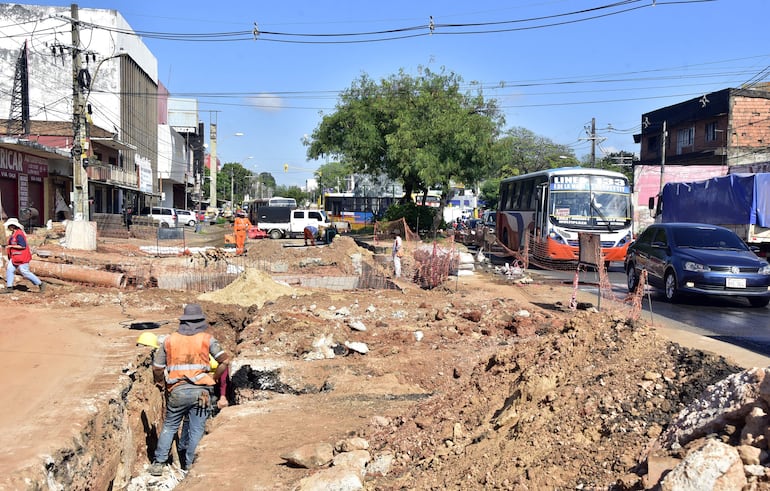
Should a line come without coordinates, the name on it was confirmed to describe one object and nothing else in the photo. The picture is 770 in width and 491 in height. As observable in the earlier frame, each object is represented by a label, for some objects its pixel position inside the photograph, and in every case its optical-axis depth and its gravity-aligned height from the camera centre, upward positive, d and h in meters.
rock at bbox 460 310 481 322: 10.48 -1.79
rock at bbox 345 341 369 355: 8.65 -1.93
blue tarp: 19.77 +0.37
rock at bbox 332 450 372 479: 4.98 -2.04
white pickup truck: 36.62 -0.90
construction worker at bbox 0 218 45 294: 12.55 -1.15
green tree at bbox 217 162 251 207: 109.12 +3.80
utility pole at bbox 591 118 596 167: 42.16 +4.62
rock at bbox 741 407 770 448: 3.34 -1.15
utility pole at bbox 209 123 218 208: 73.11 +5.31
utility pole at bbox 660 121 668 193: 32.31 +2.07
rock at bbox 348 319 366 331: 9.98 -1.88
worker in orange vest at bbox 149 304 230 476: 6.17 -1.68
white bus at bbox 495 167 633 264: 19.83 -0.08
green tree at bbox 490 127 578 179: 60.47 +5.29
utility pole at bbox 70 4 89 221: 22.00 +1.98
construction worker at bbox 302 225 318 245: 27.19 -1.35
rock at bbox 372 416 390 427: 6.04 -2.05
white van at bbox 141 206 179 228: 43.83 -0.92
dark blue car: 12.19 -1.05
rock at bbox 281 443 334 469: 5.28 -2.09
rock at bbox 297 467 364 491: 4.63 -2.02
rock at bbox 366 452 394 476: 5.02 -2.06
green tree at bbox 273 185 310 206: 116.31 +1.76
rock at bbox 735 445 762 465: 3.19 -1.22
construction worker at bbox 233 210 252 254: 21.52 -0.90
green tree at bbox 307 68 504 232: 25.55 +3.12
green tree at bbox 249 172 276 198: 130.62 +4.15
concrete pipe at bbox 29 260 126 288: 14.40 -1.65
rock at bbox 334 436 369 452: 5.46 -2.06
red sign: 25.75 +1.57
